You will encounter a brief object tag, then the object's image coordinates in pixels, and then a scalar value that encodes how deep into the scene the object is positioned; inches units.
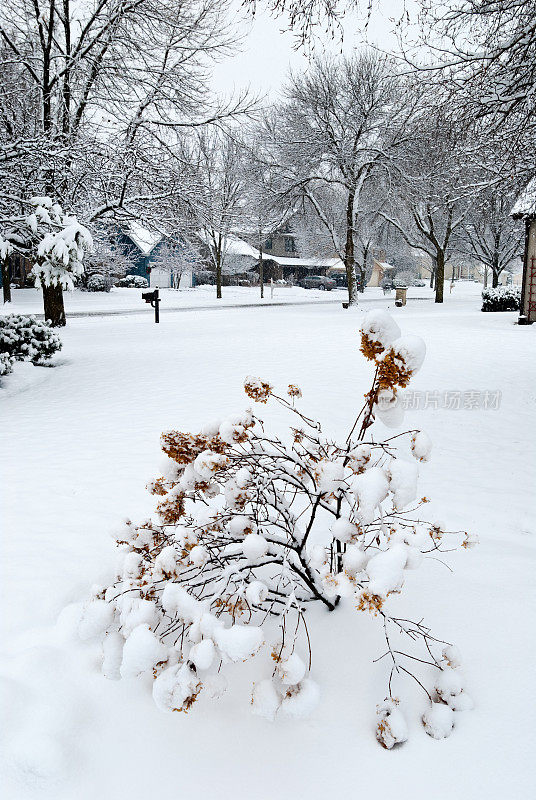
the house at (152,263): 1606.8
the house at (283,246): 2279.8
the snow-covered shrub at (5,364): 343.9
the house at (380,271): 2524.6
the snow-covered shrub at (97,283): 1378.2
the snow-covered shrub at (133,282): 1605.6
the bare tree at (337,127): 929.5
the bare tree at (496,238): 1083.3
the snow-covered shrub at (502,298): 927.5
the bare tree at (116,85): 467.2
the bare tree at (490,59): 231.8
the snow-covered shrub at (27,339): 384.5
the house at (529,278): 715.9
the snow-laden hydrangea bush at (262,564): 79.6
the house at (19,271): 1413.3
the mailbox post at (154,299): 715.4
